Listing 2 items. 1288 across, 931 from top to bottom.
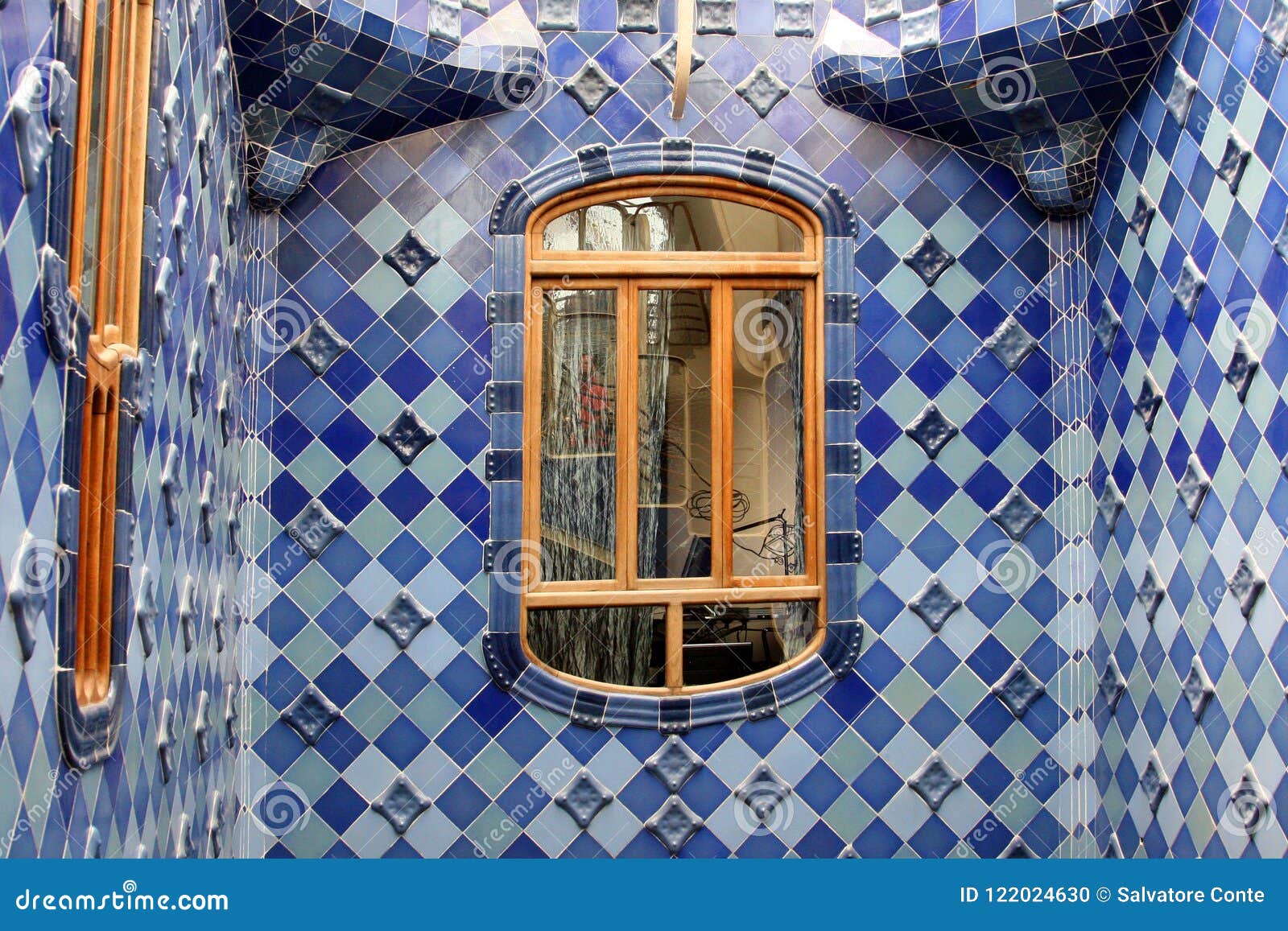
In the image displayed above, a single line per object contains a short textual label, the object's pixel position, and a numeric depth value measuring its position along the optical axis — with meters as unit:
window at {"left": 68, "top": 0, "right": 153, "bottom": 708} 2.36
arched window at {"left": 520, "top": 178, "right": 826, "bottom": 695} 4.21
